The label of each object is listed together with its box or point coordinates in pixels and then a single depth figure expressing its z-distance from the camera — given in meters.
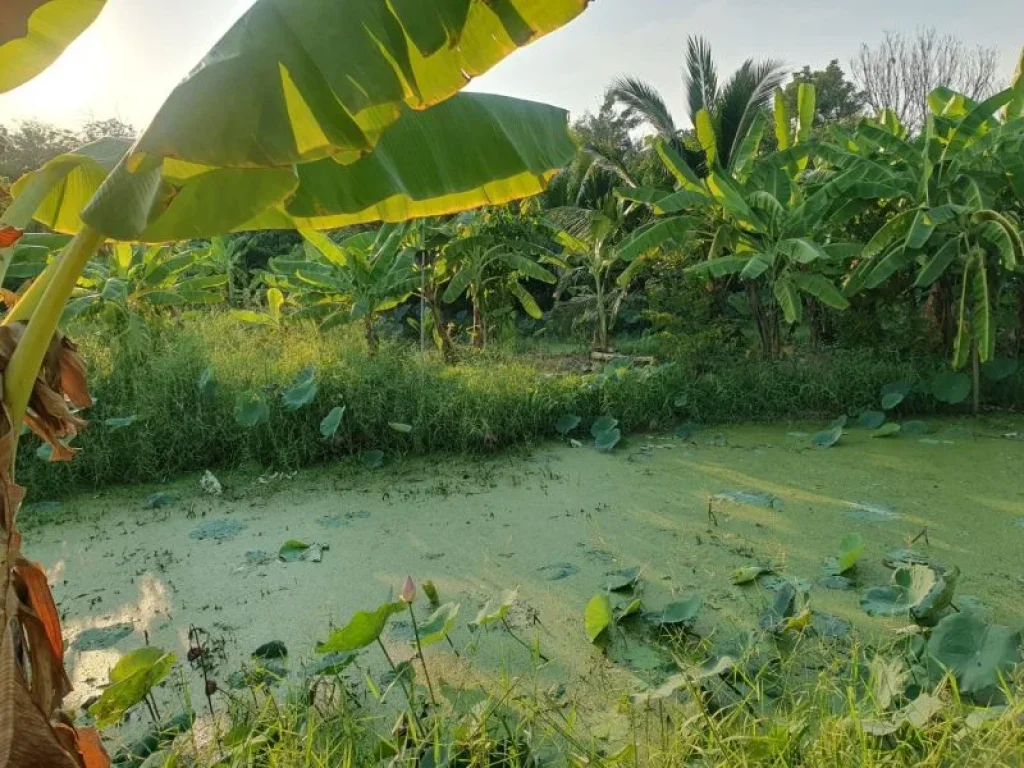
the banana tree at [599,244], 7.20
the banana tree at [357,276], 5.85
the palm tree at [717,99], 9.41
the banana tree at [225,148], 1.05
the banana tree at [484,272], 6.59
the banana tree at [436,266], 6.48
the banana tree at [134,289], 5.10
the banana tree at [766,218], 4.99
